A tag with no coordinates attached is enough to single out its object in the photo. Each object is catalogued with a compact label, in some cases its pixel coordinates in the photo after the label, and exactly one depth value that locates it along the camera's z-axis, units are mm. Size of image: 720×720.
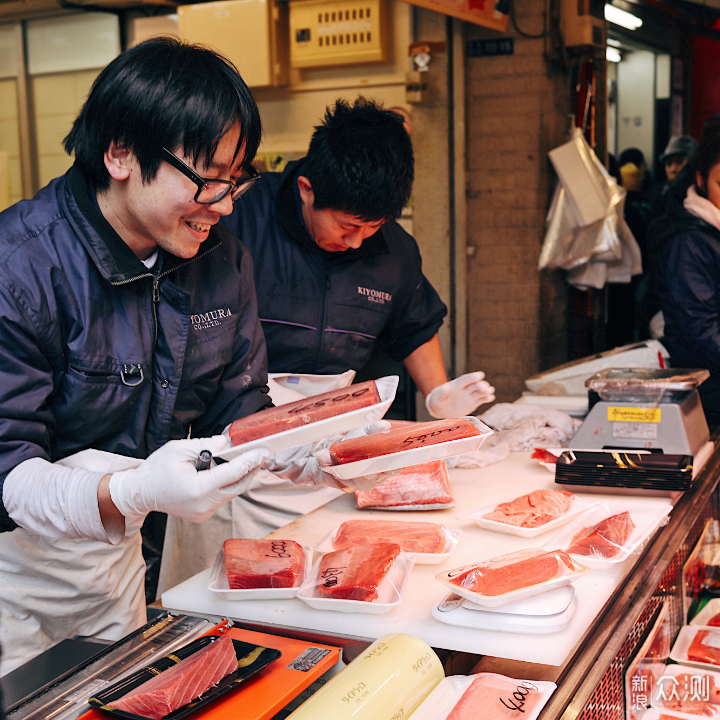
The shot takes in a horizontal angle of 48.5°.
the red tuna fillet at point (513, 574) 1510
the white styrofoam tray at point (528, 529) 1939
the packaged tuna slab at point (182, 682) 1177
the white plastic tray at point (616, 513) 1769
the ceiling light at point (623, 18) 6504
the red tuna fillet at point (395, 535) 1840
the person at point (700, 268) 3465
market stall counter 1457
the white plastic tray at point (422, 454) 1536
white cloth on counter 2791
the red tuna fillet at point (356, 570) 1561
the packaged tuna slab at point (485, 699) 1242
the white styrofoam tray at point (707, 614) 2250
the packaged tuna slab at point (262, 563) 1644
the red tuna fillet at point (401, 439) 1568
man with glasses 1521
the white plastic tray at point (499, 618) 1459
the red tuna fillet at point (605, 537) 1792
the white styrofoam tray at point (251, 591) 1632
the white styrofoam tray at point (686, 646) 2000
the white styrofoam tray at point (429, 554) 1799
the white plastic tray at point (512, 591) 1479
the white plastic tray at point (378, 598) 1542
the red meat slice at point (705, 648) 2012
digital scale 2459
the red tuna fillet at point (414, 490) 2174
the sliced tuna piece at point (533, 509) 1983
